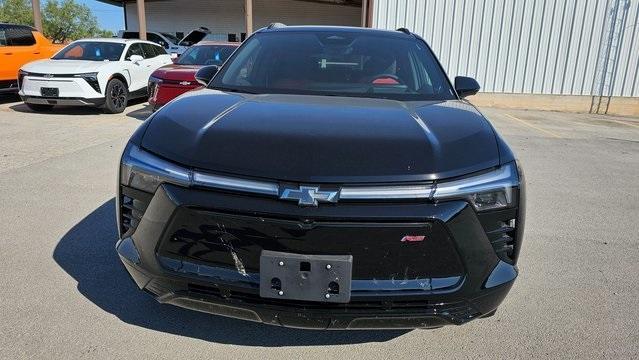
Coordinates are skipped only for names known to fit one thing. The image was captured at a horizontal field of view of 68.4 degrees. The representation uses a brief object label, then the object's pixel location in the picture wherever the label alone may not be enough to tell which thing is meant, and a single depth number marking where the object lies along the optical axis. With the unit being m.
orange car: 10.23
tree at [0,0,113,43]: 38.44
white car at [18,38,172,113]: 8.93
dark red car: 8.09
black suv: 1.79
